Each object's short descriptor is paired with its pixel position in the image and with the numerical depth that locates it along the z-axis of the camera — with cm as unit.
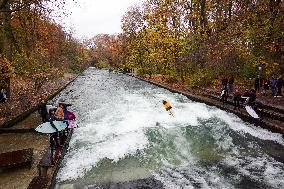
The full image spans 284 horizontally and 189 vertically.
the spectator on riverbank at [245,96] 1074
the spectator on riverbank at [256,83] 1465
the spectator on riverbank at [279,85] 1287
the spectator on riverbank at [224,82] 1359
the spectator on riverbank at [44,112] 950
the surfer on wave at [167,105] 1103
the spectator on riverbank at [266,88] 1375
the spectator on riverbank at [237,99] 1179
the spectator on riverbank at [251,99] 1049
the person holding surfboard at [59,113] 731
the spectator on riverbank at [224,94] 1322
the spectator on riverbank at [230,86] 1502
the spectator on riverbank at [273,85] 1341
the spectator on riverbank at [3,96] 1377
